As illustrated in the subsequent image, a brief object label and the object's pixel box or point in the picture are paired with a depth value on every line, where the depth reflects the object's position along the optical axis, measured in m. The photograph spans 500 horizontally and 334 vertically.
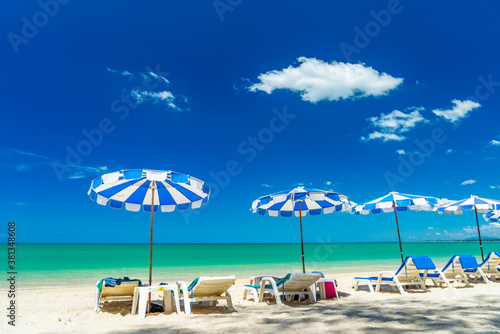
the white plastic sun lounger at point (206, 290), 4.94
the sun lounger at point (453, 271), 7.76
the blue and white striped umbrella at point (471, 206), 9.30
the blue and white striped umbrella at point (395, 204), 8.40
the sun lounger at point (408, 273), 6.84
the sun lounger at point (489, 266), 8.22
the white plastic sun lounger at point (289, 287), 5.58
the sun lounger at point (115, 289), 5.12
